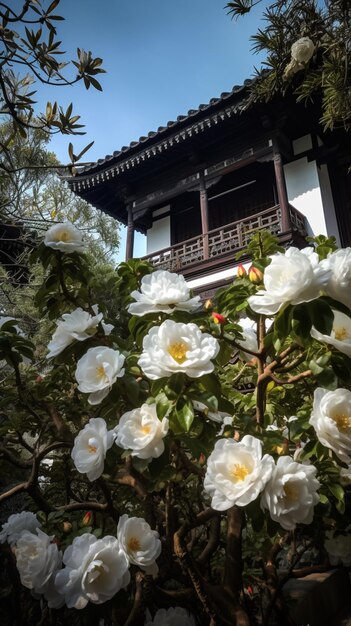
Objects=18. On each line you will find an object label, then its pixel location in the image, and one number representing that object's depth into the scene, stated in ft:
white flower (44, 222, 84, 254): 4.34
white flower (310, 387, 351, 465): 2.99
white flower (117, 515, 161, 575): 3.17
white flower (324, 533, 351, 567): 5.41
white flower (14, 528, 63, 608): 3.18
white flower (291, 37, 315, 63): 8.52
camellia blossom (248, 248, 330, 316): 2.89
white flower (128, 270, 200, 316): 3.70
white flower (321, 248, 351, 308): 2.98
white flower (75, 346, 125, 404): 3.44
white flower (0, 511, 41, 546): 3.94
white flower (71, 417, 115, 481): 3.33
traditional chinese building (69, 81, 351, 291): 22.54
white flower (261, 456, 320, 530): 2.84
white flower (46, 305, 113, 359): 3.89
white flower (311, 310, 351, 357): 3.13
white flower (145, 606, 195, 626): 4.20
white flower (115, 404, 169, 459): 3.24
